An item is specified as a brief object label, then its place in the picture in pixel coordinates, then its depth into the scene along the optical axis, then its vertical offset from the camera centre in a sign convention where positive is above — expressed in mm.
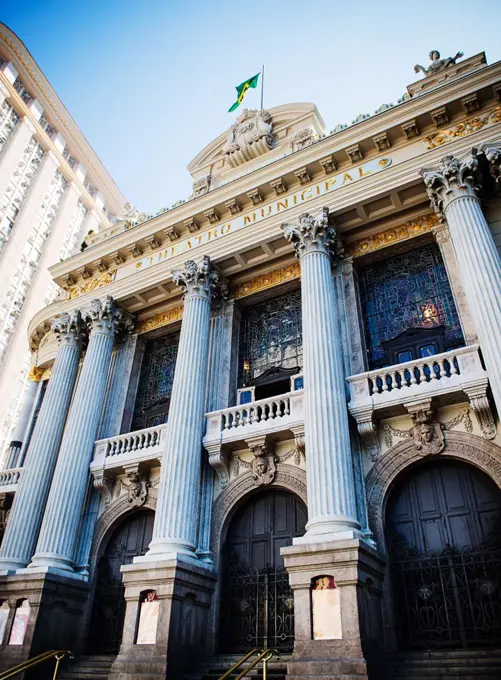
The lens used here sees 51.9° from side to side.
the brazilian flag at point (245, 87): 18531 +17758
